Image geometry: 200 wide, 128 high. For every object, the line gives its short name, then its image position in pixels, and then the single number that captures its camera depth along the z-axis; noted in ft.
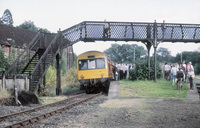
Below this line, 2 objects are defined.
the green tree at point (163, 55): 357.94
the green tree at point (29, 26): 225.54
